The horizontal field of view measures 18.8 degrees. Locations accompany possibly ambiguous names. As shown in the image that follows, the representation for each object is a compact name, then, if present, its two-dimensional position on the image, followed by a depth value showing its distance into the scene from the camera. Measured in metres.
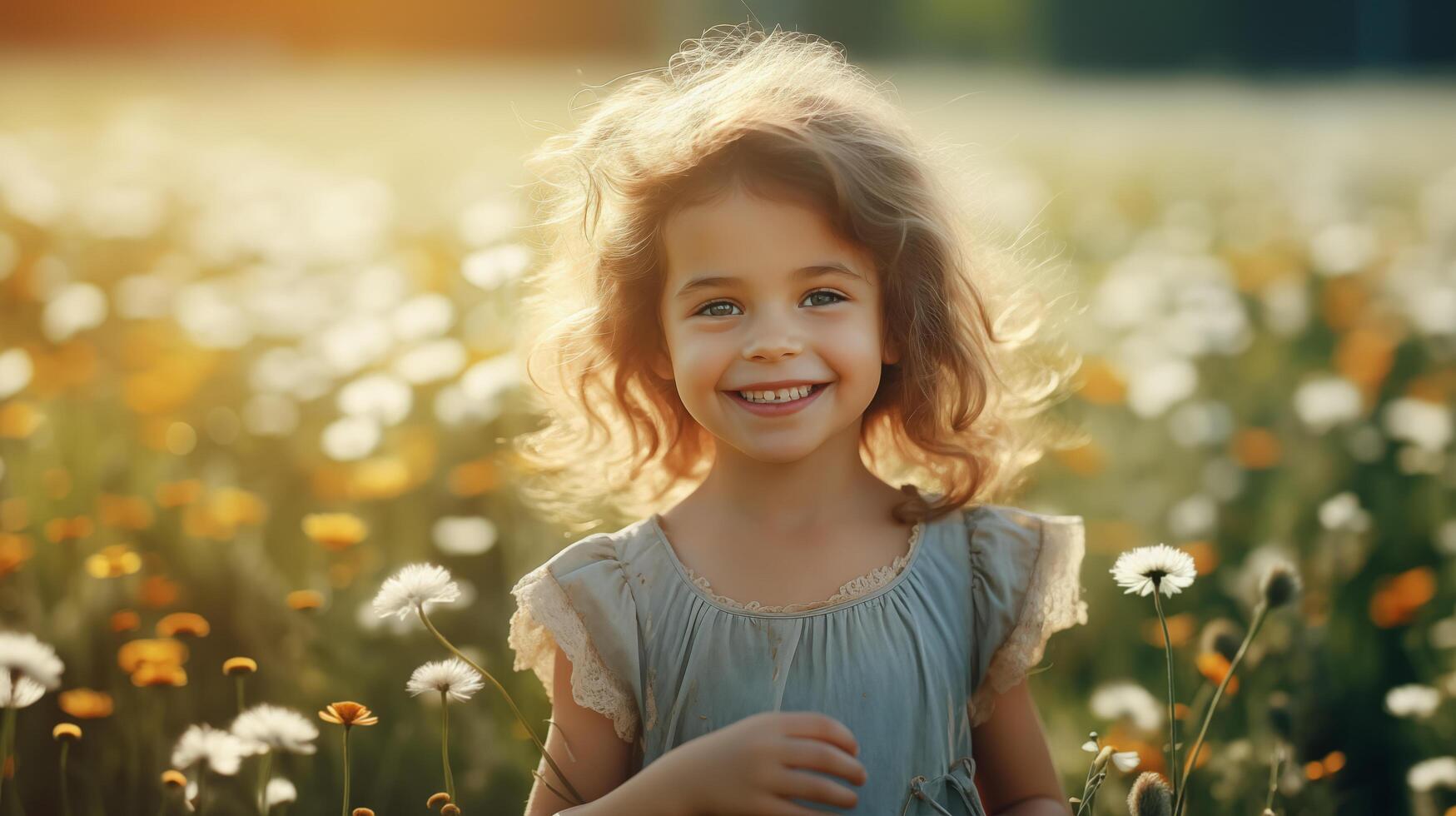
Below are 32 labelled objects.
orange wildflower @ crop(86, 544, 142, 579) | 2.41
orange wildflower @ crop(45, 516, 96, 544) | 2.58
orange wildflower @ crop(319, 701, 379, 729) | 2.18
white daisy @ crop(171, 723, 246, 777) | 2.19
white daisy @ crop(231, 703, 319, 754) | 2.19
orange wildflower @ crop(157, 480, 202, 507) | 2.68
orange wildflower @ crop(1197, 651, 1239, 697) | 2.32
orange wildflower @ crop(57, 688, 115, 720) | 2.36
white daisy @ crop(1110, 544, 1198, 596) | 2.18
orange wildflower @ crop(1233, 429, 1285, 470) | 2.86
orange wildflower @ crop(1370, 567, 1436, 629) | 2.53
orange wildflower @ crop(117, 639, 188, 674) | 2.34
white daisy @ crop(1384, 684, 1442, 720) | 2.32
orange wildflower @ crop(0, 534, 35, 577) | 2.51
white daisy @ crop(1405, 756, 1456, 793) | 2.30
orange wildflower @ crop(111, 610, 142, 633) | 2.42
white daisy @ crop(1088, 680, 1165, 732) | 2.44
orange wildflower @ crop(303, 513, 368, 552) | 2.53
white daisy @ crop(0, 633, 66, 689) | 2.19
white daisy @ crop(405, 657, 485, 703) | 2.17
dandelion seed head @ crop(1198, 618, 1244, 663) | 2.31
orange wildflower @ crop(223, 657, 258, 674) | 2.25
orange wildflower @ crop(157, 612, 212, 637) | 2.35
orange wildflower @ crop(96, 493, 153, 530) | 2.70
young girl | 2.19
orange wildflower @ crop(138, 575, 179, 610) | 2.56
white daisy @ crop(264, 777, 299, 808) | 2.27
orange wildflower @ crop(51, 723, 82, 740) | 2.24
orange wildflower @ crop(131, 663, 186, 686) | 2.32
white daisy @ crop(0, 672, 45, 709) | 2.19
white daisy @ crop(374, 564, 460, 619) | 2.18
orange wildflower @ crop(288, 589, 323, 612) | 2.34
